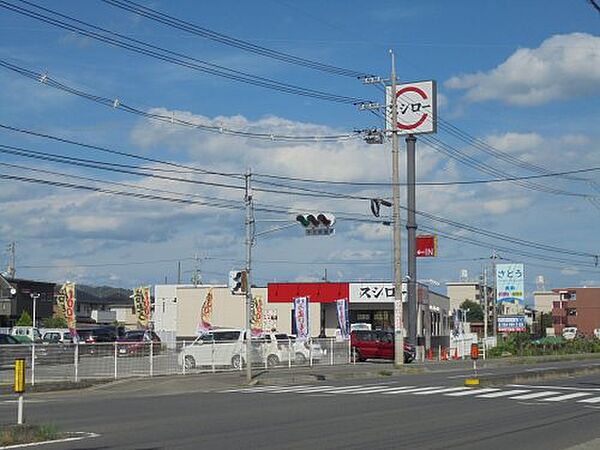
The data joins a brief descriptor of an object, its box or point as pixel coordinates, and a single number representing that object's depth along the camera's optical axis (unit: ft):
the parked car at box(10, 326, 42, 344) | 193.55
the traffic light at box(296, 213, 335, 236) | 111.14
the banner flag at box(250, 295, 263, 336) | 214.28
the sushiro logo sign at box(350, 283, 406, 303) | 240.32
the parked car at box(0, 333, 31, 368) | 96.78
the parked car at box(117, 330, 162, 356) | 106.11
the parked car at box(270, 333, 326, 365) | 134.47
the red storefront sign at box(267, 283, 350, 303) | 247.50
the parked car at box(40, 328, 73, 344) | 196.67
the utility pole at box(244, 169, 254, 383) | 103.04
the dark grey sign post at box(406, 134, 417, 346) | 175.11
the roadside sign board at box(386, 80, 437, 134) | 188.96
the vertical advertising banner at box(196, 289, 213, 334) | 215.63
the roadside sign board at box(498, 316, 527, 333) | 219.82
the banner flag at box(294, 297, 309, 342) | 164.04
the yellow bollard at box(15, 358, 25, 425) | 49.18
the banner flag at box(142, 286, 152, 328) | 219.61
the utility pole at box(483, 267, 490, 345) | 255.78
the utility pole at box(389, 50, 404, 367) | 134.10
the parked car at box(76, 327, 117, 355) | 197.26
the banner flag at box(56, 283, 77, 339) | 183.93
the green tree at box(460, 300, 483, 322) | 552.41
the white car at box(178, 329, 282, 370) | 120.78
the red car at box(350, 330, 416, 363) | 159.43
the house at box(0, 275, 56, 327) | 257.26
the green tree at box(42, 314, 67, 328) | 304.30
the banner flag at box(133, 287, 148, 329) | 220.23
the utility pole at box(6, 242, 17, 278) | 352.34
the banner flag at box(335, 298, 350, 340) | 179.01
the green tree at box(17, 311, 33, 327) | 272.82
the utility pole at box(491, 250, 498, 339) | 263.33
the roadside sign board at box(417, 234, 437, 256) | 188.44
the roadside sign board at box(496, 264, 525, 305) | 223.71
